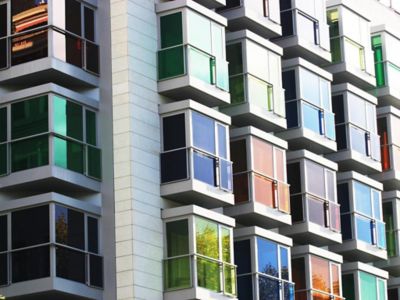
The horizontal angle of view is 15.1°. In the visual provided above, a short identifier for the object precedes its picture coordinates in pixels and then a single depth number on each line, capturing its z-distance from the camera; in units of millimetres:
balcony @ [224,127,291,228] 46500
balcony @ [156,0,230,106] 44438
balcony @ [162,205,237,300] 42375
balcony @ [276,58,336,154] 50594
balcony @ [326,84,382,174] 53312
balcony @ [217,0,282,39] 48812
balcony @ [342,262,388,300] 51844
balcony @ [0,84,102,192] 41656
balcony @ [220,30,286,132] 47562
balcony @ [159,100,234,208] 43375
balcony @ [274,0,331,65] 51781
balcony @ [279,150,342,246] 49375
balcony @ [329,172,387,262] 52156
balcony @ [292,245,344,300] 48781
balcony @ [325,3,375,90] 54594
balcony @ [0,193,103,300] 40500
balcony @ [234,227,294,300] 45531
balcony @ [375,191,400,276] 54688
